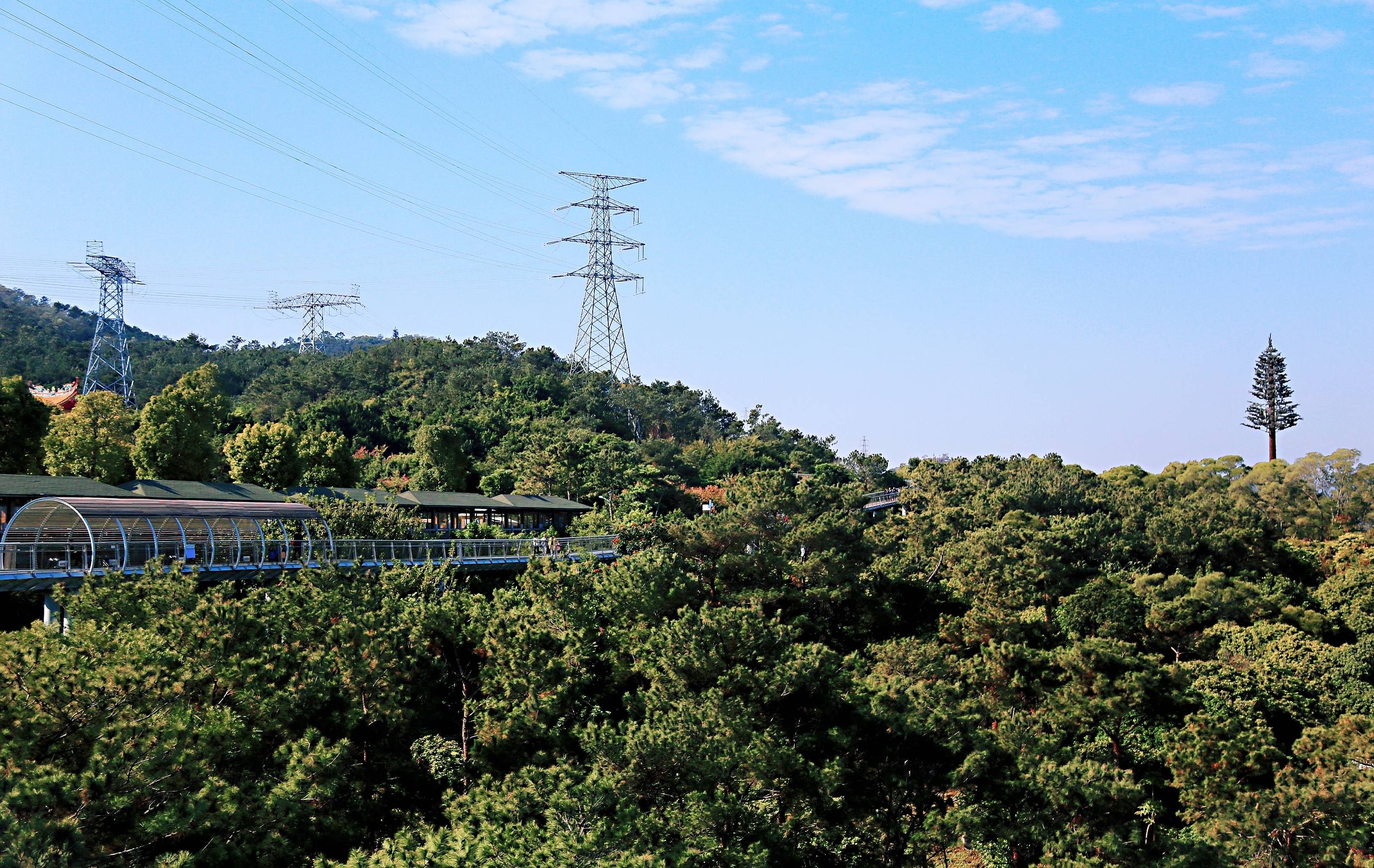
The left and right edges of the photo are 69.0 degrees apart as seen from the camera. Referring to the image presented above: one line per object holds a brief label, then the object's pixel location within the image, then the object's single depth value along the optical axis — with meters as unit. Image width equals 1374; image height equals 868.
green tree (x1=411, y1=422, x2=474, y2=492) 57.19
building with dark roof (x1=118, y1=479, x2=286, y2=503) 34.09
